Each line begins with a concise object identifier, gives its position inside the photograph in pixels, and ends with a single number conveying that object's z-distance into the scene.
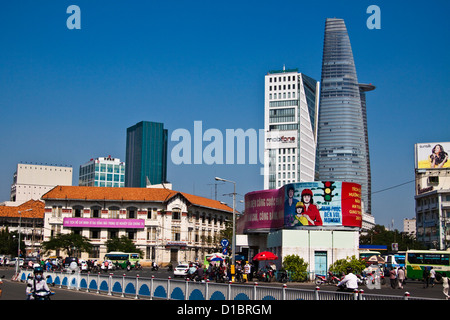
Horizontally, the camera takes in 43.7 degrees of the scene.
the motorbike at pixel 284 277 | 42.97
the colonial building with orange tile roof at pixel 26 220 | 115.56
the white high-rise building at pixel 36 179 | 171.31
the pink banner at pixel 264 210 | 52.91
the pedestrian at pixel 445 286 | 26.47
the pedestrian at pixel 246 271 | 42.45
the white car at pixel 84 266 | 56.38
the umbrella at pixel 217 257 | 51.75
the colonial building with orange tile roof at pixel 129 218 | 87.94
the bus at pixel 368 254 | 65.56
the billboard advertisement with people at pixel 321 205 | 47.69
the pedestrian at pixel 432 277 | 41.98
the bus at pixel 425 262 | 48.03
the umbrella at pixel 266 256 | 44.75
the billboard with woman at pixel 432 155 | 103.25
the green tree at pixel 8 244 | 93.62
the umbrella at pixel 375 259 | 58.10
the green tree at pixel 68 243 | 79.88
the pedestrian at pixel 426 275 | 41.03
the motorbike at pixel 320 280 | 40.03
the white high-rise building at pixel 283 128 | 186.88
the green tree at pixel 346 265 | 41.00
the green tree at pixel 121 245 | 83.12
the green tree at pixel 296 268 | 42.69
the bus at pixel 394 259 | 65.12
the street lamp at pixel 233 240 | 42.12
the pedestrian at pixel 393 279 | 37.00
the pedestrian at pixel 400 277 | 37.53
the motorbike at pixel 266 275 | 43.42
